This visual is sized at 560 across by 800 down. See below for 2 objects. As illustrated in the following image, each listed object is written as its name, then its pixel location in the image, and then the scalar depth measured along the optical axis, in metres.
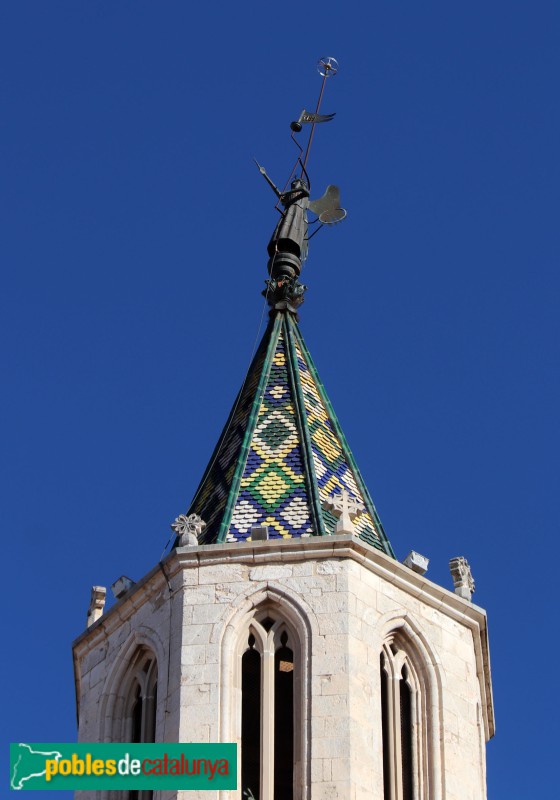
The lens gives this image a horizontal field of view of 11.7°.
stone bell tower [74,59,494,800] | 32.53
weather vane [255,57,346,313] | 40.03
